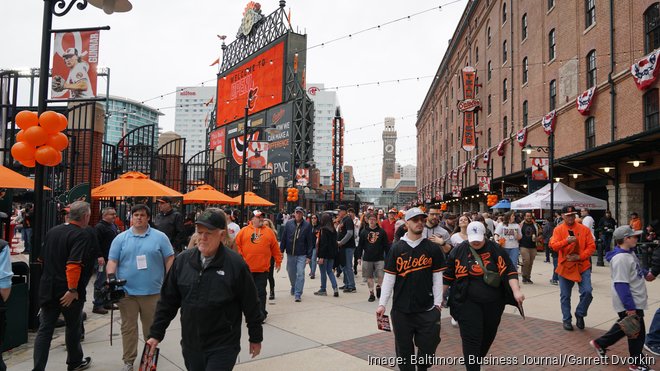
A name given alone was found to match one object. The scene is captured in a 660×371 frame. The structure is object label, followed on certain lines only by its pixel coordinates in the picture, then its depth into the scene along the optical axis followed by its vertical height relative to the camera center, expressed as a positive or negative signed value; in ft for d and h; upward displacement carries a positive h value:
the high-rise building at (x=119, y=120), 423.39 +80.81
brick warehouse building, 59.16 +21.58
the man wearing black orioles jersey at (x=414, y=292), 14.57 -2.68
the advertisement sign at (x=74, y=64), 24.89 +7.51
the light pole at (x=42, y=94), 22.31 +5.52
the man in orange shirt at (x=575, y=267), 23.32 -2.77
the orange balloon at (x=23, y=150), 22.03 +2.46
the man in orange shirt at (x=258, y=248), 25.26 -2.29
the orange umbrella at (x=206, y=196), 49.33 +1.04
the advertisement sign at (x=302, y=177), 113.14 +7.45
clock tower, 610.65 +71.70
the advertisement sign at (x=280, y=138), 151.43 +23.41
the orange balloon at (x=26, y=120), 22.17 +3.97
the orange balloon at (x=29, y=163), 24.18 +2.10
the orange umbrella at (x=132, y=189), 33.40 +1.15
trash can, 19.51 -4.70
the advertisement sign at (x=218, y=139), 190.49 +28.03
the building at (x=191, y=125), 612.20 +107.85
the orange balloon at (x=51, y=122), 22.24 +3.90
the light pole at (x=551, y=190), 54.25 +2.80
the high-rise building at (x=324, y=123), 477.77 +88.24
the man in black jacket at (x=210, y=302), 10.78 -2.31
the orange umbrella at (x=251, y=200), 60.34 +0.87
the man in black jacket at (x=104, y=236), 26.02 -1.84
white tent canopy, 58.75 +1.53
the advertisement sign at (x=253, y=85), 155.74 +44.48
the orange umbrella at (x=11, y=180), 23.54 +1.14
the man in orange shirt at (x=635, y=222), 47.09 -0.87
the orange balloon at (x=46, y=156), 22.12 +2.25
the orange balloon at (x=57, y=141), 22.61 +3.04
